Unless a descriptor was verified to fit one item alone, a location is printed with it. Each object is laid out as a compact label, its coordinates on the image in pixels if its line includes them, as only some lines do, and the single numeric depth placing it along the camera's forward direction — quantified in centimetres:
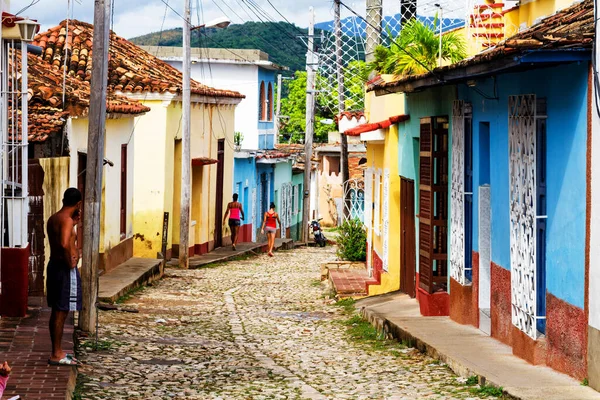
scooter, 3756
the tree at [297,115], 6550
